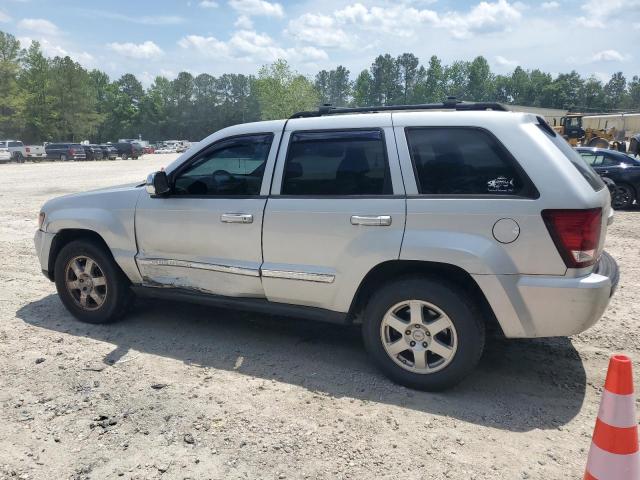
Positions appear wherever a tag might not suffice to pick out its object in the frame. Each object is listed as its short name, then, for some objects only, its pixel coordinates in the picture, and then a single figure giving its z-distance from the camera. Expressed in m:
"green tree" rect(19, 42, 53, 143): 55.78
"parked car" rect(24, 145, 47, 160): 39.12
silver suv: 3.04
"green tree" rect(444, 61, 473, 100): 131.50
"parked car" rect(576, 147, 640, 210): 11.78
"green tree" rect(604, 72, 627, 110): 122.99
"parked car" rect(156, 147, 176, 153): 66.94
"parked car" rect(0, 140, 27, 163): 37.83
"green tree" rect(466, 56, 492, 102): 128.00
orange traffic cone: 2.10
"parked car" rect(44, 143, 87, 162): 41.75
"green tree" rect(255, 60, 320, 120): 66.81
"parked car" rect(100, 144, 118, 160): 44.62
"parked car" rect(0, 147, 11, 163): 36.47
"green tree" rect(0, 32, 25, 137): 49.59
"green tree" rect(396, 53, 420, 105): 138.38
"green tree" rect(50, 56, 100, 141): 58.69
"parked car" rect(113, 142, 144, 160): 47.21
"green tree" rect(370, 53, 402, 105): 137.62
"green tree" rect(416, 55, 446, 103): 129.00
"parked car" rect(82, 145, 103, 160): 43.19
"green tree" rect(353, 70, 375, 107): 135.25
